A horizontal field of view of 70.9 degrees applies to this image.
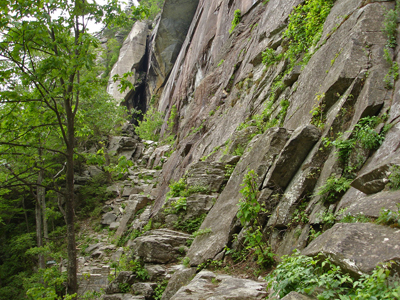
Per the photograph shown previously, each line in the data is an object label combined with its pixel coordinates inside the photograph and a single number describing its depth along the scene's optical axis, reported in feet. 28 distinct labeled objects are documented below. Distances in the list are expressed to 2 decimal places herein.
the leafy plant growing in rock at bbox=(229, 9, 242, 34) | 54.44
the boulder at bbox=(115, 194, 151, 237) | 46.32
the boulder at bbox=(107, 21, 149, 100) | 120.47
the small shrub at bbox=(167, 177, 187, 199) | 30.53
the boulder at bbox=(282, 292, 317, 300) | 8.93
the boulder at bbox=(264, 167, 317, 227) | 16.22
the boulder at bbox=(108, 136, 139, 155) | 88.10
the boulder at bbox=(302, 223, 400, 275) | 8.63
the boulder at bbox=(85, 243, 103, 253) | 48.14
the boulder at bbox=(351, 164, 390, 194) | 11.80
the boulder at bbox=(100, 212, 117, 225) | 59.02
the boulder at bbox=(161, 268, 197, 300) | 18.98
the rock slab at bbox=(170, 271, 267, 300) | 12.59
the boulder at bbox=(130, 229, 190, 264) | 23.83
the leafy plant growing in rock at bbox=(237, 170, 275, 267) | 15.28
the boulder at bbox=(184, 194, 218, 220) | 26.78
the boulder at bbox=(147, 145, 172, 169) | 73.39
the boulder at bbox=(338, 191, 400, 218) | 10.55
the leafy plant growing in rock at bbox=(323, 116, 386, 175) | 13.91
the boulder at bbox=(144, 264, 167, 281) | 22.45
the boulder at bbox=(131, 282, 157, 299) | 21.33
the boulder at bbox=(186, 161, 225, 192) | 28.40
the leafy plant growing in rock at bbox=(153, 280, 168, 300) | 20.97
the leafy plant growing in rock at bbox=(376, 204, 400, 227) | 9.50
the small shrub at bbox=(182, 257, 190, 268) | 20.30
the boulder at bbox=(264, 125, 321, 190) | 17.84
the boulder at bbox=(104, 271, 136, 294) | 23.24
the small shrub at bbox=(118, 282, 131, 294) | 23.01
